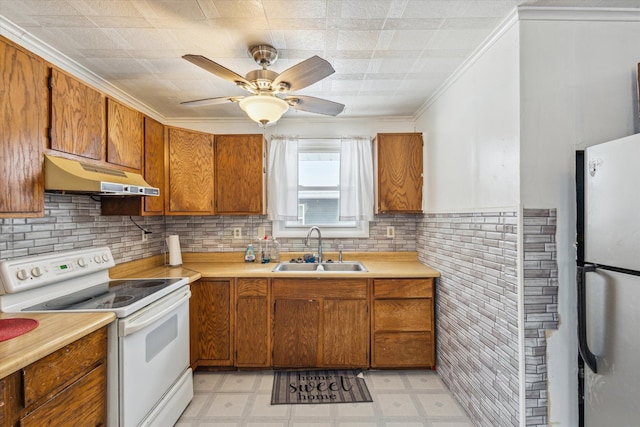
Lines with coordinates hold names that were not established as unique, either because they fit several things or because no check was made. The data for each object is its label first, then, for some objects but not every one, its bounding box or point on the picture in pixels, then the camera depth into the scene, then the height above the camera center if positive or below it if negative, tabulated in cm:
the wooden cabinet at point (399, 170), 288 +44
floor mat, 221 -128
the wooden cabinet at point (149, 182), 233 +29
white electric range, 150 -53
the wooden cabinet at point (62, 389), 104 -64
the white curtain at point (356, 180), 311 +38
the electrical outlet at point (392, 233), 316 -16
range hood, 152 +21
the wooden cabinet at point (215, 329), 255 -91
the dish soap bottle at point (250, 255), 306 -37
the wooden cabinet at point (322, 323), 254 -86
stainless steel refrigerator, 116 -26
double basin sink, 295 -46
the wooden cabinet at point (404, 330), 253 -91
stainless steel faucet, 300 -24
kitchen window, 312 +32
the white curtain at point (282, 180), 312 +38
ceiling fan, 153 +73
